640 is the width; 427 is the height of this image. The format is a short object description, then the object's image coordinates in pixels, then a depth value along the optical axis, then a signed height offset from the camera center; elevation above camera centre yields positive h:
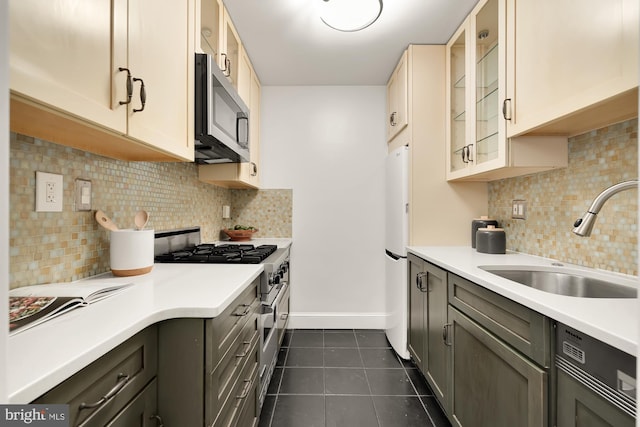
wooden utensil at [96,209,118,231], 1.16 -0.03
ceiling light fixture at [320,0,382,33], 1.66 +1.19
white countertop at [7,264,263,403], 0.48 -0.26
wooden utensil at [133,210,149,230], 1.37 -0.03
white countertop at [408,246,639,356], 0.66 -0.26
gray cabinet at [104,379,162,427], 0.66 -0.49
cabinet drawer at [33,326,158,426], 0.53 -0.36
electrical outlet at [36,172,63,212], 0.93 +0.07
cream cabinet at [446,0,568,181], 1.48 +0.66
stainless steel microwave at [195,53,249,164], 1.35 +0.51
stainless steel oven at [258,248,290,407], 1.55 -0.63
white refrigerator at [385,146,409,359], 2.22 -0.24
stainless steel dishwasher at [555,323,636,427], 0.64 -0.40
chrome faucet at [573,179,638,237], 0.89 +0.02
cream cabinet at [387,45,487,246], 2.21 +0.34
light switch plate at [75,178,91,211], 1.09 +0.07
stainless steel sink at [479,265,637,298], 1.17 -0.30
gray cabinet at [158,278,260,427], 0.79 -0.45
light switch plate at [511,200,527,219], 1.83 +0.05
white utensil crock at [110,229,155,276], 1.14 -0.15
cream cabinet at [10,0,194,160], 0.62 +0.38
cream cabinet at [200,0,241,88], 1.57 +1.07
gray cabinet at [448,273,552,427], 0.88 -0.52
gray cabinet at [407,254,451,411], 1.54 -0.67
